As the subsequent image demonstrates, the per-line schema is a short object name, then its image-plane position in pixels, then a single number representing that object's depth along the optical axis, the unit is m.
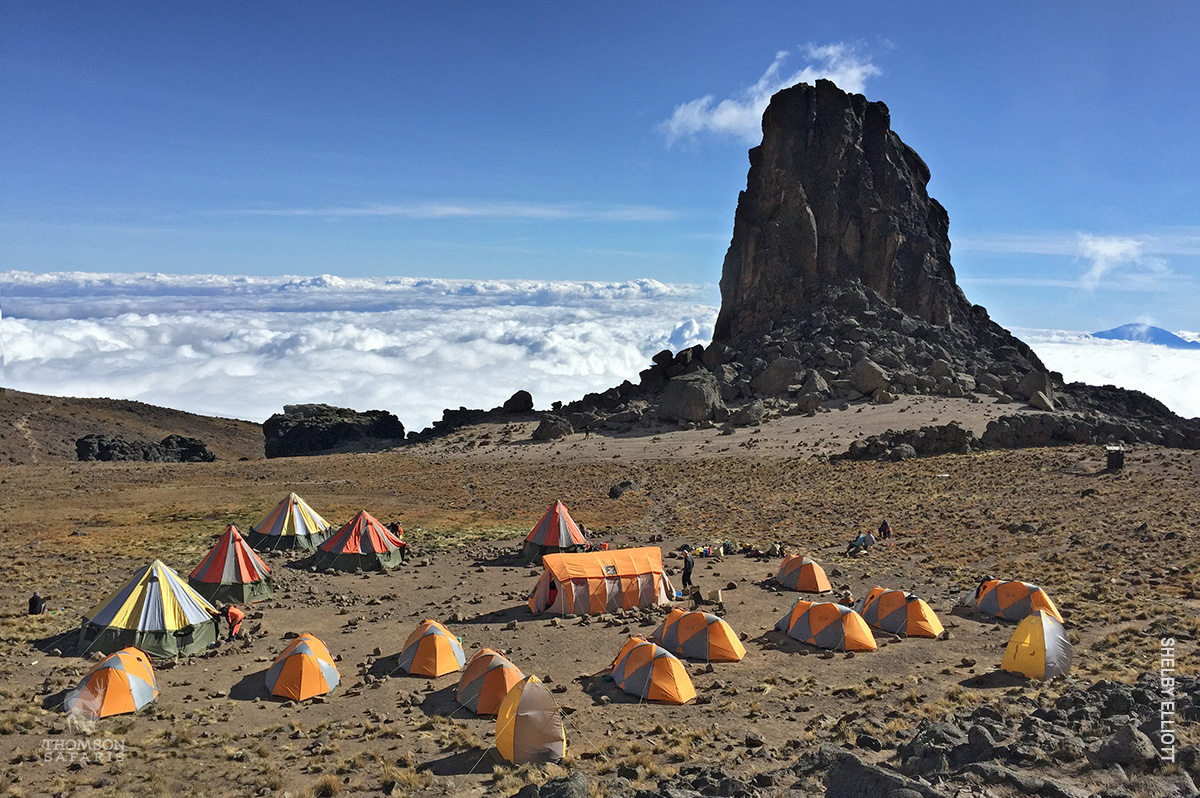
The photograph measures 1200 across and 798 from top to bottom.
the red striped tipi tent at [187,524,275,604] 24.56
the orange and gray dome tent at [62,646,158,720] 15.80
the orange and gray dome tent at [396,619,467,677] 18.44
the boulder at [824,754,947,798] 9.43
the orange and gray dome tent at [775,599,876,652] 20.06
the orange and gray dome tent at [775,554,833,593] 26.30
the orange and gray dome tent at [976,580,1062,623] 21.61
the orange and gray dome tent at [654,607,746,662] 19.50
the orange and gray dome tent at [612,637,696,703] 16.95
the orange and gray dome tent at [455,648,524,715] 16.36
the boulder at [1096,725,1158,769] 10.60
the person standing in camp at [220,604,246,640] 21.19
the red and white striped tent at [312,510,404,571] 29.64
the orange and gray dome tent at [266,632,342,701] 17.17
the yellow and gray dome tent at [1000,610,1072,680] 17.58
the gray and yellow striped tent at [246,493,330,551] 32.72
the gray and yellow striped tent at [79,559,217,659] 19.50
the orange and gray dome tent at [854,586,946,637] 20.97
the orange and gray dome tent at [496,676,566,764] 14.16
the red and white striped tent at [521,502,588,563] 30.88
